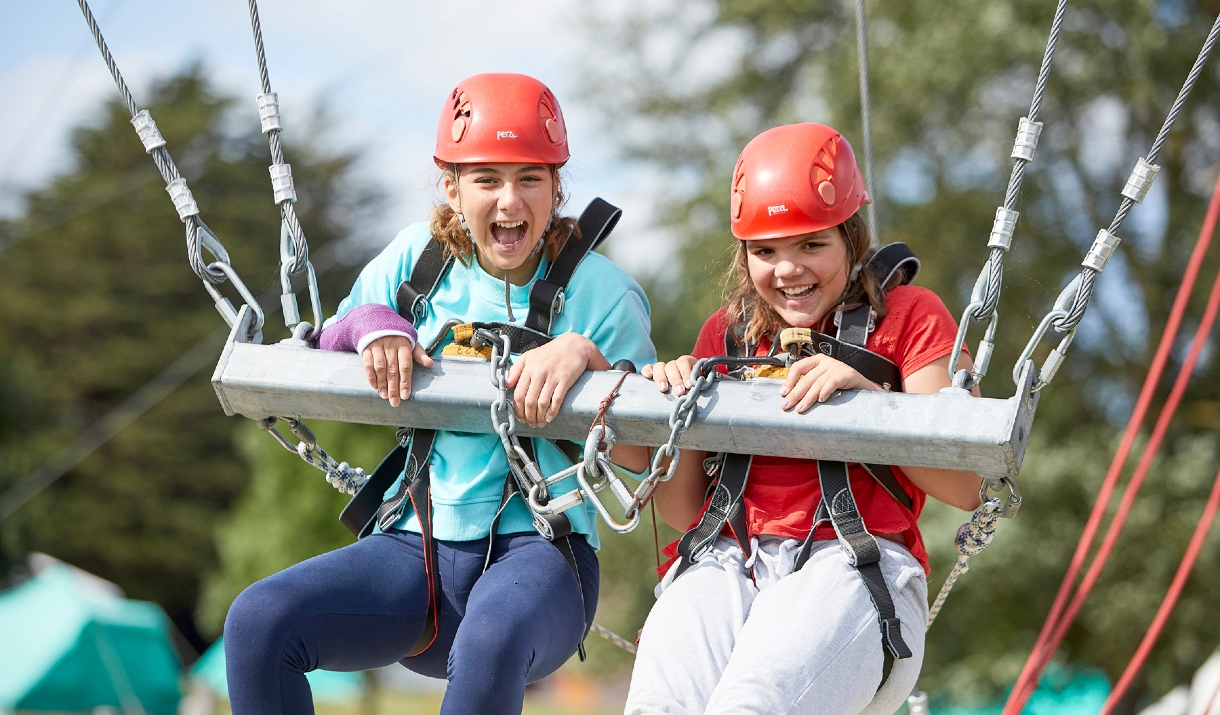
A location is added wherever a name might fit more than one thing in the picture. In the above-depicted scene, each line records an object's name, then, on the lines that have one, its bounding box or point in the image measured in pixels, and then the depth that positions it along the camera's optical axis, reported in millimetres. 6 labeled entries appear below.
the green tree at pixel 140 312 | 62594
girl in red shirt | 4664
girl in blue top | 4809
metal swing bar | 4504
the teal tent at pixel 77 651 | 39437
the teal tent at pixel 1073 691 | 24719
